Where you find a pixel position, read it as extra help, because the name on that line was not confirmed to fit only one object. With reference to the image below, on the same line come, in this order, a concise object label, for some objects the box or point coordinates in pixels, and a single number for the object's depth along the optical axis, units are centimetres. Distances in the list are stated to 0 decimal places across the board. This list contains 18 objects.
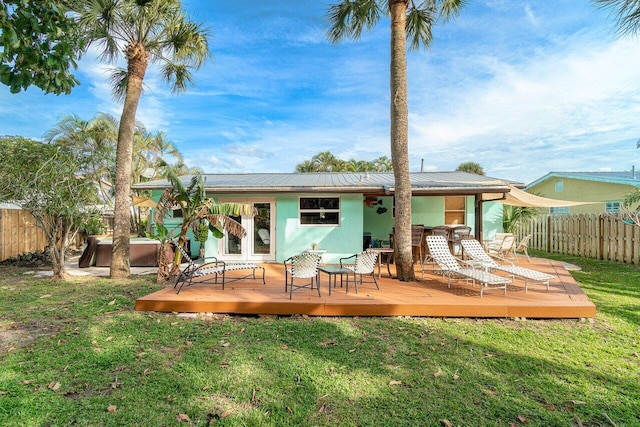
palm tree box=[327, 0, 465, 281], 801
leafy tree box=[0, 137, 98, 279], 889
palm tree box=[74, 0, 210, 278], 878
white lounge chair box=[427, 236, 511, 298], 670
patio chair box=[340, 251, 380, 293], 701
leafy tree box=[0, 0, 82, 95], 268
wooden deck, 593
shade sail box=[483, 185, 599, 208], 1170
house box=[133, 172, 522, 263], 1105
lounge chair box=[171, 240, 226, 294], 710
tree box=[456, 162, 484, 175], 3509
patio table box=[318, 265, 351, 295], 674
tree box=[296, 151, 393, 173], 3556
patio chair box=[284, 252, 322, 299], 645
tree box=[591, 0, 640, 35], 540
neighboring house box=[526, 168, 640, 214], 1935
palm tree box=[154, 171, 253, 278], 840
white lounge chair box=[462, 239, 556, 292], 691
